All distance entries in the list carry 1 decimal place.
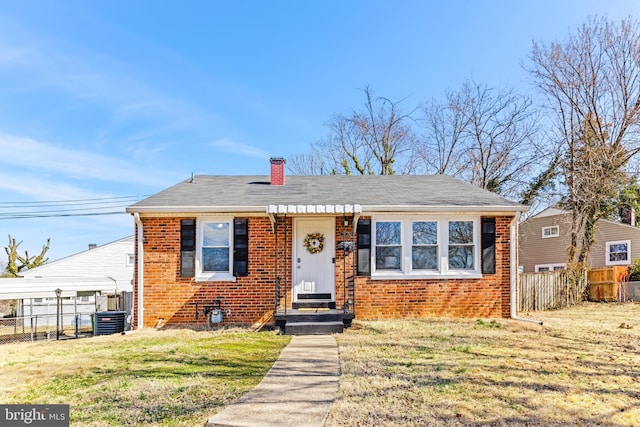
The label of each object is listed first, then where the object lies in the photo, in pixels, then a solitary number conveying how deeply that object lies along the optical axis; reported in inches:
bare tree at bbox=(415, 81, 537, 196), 902.4
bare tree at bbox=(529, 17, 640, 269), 729.0
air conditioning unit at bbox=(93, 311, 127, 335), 447.3
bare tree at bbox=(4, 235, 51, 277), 1160.8
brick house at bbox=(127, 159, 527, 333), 407.8
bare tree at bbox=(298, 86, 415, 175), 1093.8
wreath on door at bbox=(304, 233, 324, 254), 423.2
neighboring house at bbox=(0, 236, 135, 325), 973.9
